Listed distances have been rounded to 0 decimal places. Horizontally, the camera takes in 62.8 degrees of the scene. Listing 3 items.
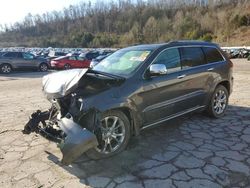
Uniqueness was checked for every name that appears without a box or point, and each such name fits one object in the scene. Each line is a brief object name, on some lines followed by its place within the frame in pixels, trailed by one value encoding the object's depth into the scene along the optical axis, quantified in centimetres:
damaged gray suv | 290
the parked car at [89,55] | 1826
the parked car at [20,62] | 1498
